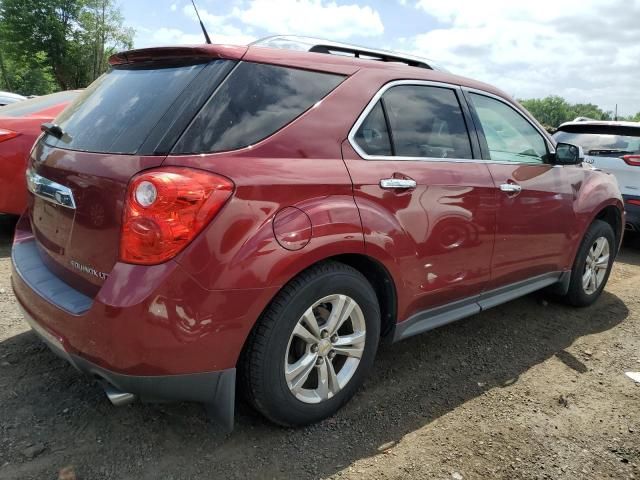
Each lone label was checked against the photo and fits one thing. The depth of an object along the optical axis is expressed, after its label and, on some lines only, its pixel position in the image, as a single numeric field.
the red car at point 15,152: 4.66
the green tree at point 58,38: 39.09
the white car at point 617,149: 6.45
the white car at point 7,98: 10.37
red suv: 2.00
